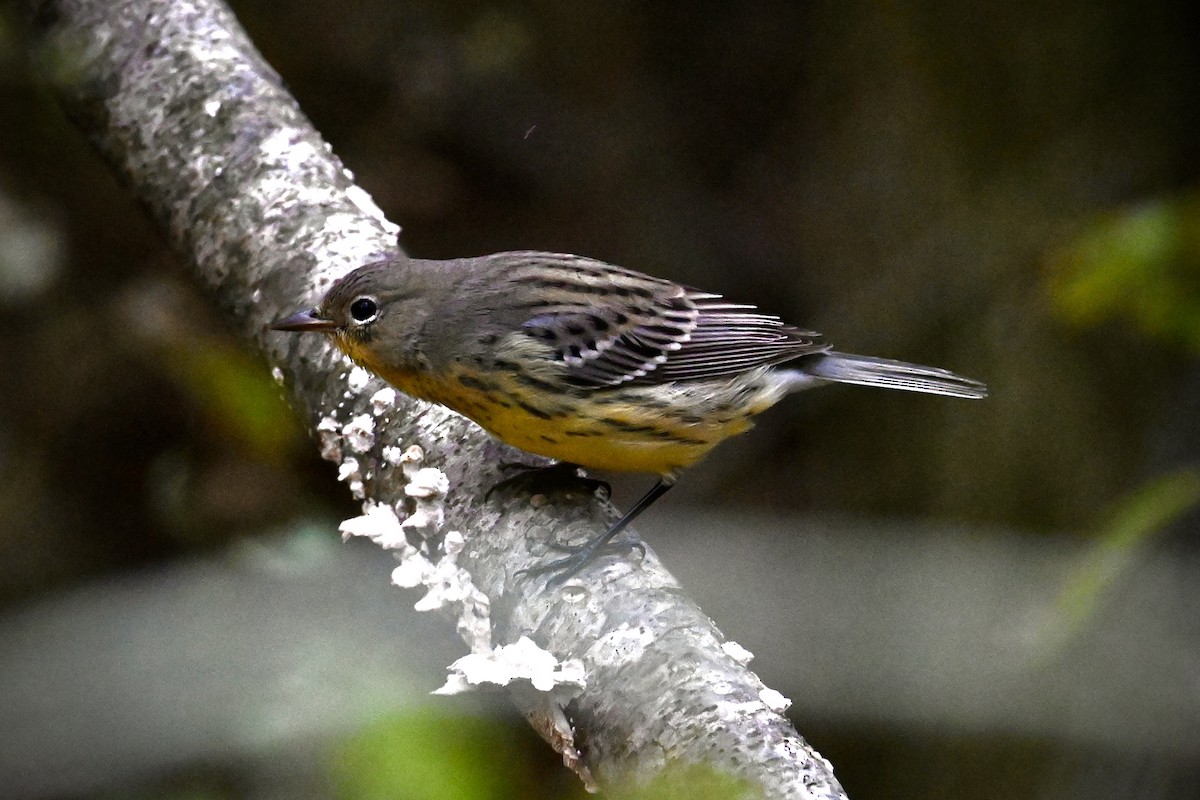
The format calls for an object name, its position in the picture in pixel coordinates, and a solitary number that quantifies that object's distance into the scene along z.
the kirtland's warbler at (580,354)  6.52
